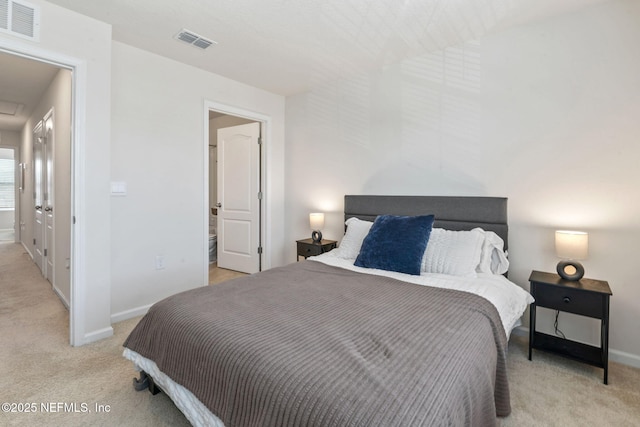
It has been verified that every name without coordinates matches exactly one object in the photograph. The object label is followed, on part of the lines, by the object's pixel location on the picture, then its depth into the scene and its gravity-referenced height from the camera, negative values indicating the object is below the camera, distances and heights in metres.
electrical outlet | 3.05 -0.54
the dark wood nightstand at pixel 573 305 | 1.93 -0.63
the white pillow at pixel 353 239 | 2.79 -0.29
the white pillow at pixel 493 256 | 2.32 -0.36
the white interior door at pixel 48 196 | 3.61 +0.13
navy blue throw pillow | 2.29 -0.28
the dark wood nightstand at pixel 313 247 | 3.46 -0.45
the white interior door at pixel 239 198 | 4.21 +0.13
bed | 0.97 -0.54
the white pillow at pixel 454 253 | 2.25 -0.33
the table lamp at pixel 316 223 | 3.58 -0.18
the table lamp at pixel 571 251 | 2.08 -0.28
